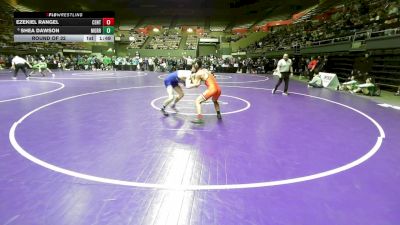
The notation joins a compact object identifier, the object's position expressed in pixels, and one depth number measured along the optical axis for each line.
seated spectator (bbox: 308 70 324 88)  15.41
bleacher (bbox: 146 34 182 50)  49.47
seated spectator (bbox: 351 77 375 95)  12.26
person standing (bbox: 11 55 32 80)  17.55
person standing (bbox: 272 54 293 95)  12.39
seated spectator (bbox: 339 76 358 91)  13.45
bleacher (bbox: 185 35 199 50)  49.15
